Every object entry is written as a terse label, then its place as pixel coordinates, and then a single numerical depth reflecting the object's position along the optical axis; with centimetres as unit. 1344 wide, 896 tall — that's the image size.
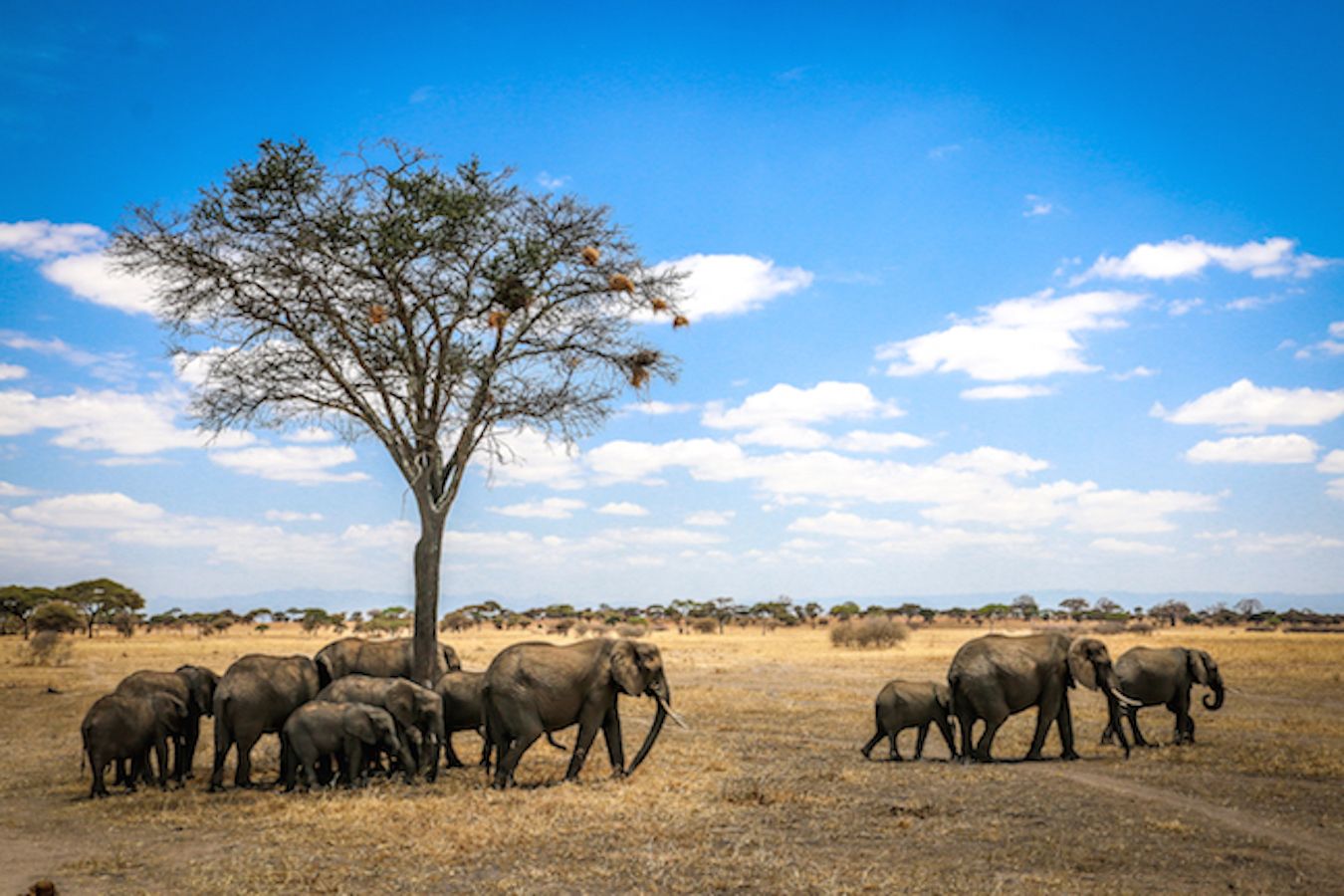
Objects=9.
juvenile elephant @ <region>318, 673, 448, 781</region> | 1472
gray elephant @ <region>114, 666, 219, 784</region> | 1489
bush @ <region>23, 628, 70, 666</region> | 4400
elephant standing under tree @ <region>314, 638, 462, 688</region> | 1725
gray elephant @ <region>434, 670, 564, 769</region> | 1633
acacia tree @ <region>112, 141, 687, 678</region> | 2053
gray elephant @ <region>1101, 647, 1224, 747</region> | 1862
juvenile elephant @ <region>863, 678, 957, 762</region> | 1697
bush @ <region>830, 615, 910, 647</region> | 5822
